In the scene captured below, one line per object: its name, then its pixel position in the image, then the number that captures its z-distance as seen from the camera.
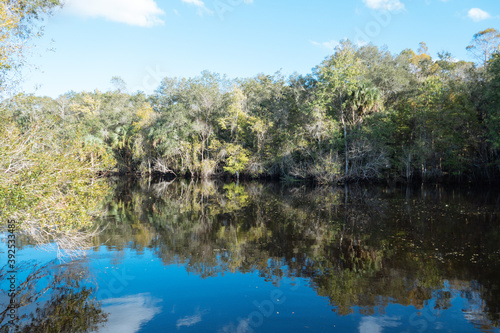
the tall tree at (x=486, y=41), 33.94
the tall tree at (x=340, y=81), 30.67
